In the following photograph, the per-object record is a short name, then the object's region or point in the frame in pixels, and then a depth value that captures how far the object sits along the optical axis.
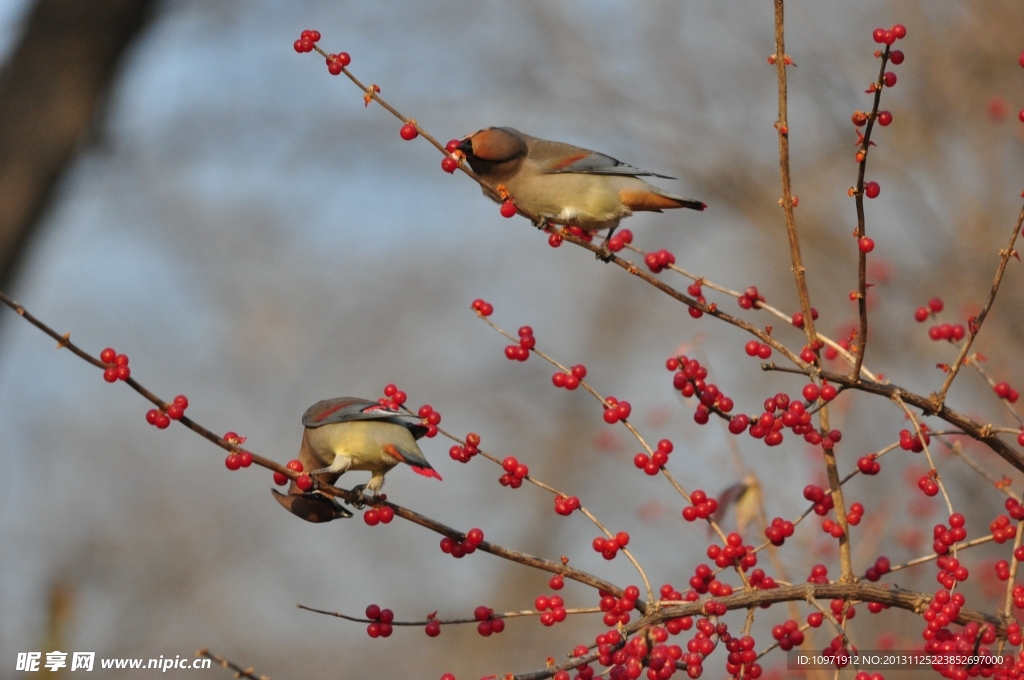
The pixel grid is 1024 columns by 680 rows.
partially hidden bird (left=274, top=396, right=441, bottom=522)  5.65
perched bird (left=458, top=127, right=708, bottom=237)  7.04
